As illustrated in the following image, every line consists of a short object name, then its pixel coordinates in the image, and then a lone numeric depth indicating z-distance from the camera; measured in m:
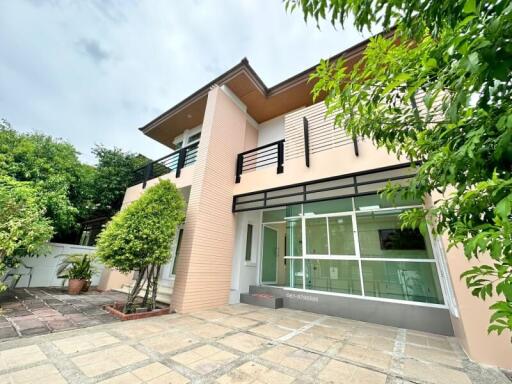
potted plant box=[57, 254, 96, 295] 6.12
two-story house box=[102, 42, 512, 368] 4.13
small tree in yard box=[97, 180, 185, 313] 4.11
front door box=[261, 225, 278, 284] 6.68
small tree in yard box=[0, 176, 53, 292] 4.11
